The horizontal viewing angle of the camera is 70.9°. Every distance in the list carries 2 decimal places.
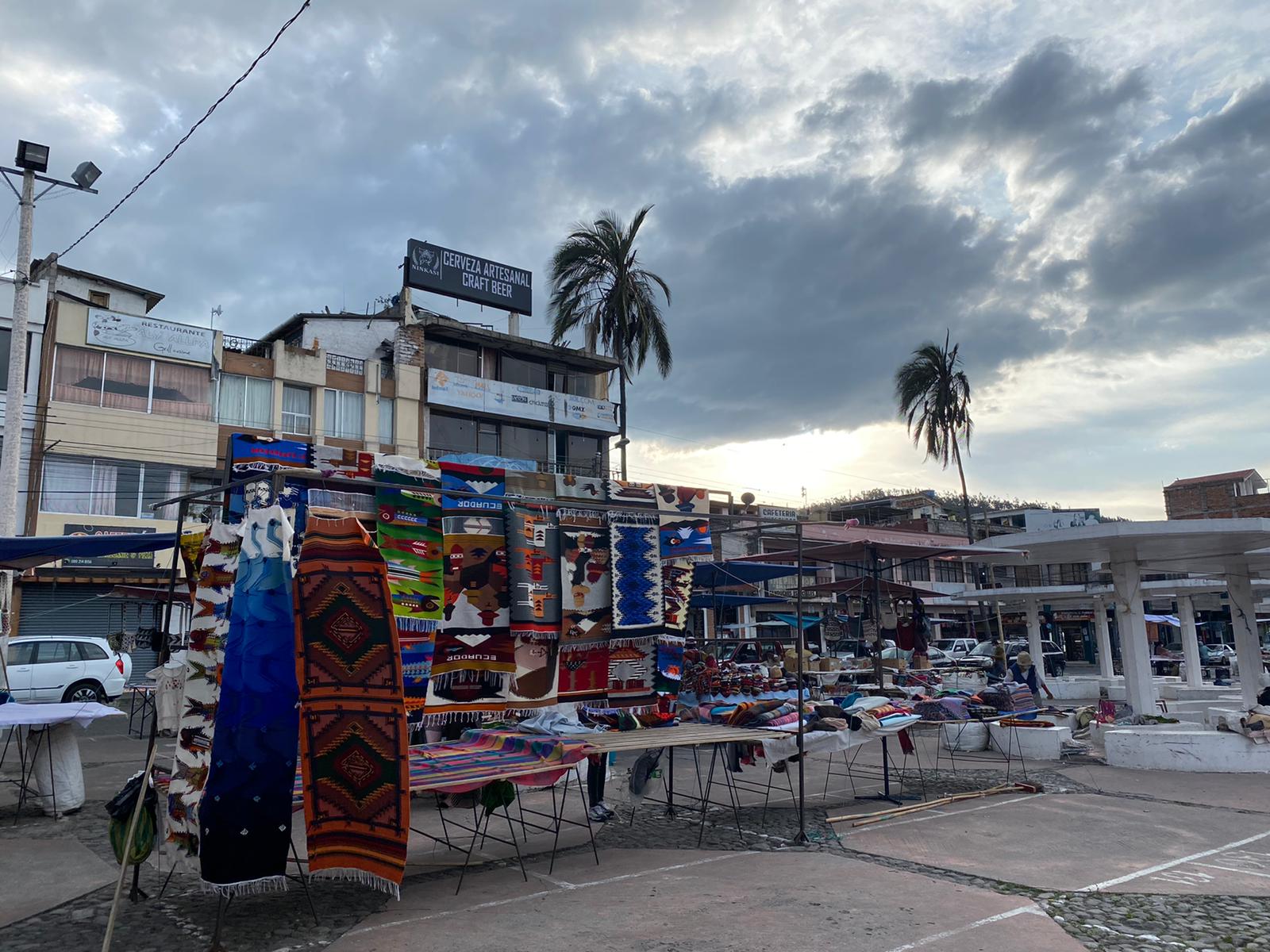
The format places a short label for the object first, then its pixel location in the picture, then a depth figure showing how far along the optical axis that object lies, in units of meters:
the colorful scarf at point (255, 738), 4.79
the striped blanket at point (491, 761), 5.72
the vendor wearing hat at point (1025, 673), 17.48
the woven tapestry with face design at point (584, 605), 8.45
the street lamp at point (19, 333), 12.80
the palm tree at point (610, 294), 26.98
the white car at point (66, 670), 16.23
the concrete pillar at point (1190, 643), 22.30
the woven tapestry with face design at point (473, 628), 7.80
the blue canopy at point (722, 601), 19.22
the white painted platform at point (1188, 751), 11.28
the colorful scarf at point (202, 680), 5.18
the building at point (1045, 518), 52.69
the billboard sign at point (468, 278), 32.19
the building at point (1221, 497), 49.78
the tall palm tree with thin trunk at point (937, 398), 32.75
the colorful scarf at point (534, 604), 8.05
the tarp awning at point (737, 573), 15.74
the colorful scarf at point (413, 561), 7.41
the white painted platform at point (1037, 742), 12.48
